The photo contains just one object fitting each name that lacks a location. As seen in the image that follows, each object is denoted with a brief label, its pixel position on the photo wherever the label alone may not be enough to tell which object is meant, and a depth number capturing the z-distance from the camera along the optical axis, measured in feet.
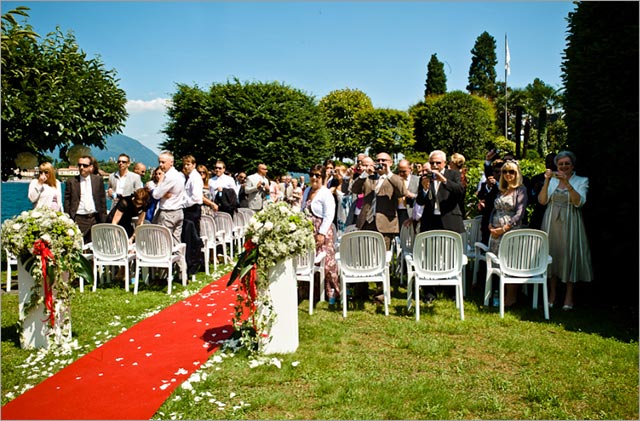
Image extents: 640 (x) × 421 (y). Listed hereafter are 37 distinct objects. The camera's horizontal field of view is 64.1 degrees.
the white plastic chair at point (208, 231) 35.19
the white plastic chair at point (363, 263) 23.50
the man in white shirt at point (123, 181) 33.81
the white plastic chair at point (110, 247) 29.01
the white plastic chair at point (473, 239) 29.25
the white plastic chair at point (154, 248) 28.43
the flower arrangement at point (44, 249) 18.86
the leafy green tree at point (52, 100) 29.71
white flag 144.15
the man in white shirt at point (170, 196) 30.32
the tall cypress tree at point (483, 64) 233.96
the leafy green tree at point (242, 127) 89.15
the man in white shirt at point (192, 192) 32.22
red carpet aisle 14.25
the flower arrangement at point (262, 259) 18.26
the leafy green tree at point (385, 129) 158.81
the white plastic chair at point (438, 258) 23.00
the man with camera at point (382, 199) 25.05
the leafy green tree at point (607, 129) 21.48
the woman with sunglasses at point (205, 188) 40.65
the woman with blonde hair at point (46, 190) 30.14
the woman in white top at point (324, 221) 25.16
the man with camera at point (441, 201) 24.89
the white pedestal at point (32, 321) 19.25
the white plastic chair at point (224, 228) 38.60
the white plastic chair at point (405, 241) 30.07
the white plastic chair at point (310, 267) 24.52
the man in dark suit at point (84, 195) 32.04
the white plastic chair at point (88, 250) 31.02
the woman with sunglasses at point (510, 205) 24.94
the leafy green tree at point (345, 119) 160.04
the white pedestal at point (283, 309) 18.56
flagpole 144.50
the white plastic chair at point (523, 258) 22.97
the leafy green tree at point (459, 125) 152.25
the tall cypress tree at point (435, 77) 205.67
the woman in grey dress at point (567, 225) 23.75
